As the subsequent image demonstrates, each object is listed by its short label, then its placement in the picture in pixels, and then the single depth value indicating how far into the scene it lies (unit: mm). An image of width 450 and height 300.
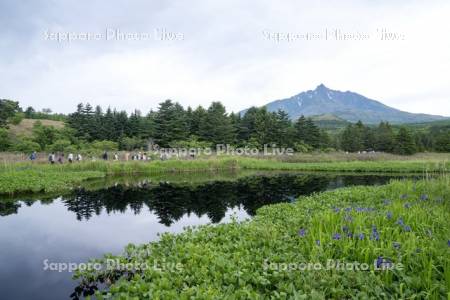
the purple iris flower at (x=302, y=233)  5200
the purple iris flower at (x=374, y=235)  4644
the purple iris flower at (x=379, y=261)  4047
